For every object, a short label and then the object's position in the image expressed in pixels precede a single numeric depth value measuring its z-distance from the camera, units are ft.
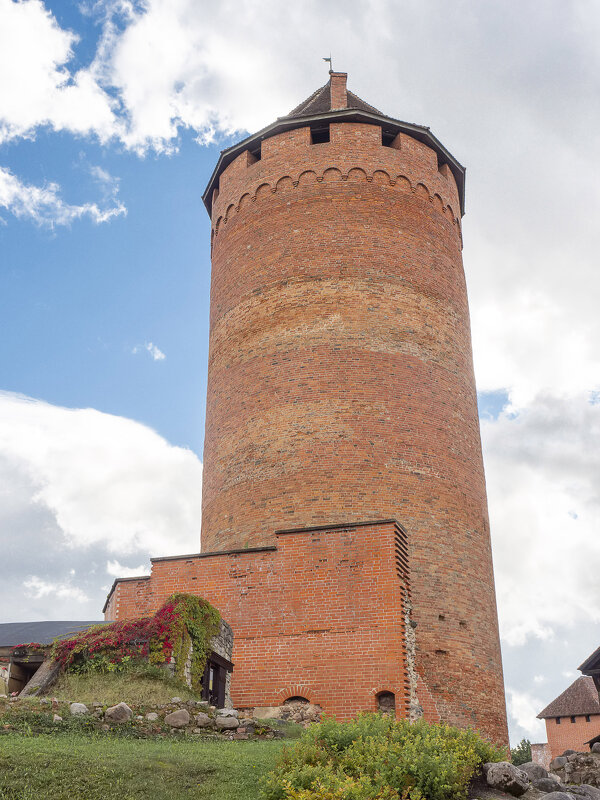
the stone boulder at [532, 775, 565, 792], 32.73
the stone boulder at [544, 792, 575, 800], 28.30
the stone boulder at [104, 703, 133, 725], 30.63
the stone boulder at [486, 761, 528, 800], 29.37
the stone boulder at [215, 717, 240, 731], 32.83
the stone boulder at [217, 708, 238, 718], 33.57
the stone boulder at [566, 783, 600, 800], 32.40
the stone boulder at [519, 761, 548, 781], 35.37
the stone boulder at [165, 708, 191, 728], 31.86
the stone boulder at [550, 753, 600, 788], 53.98
